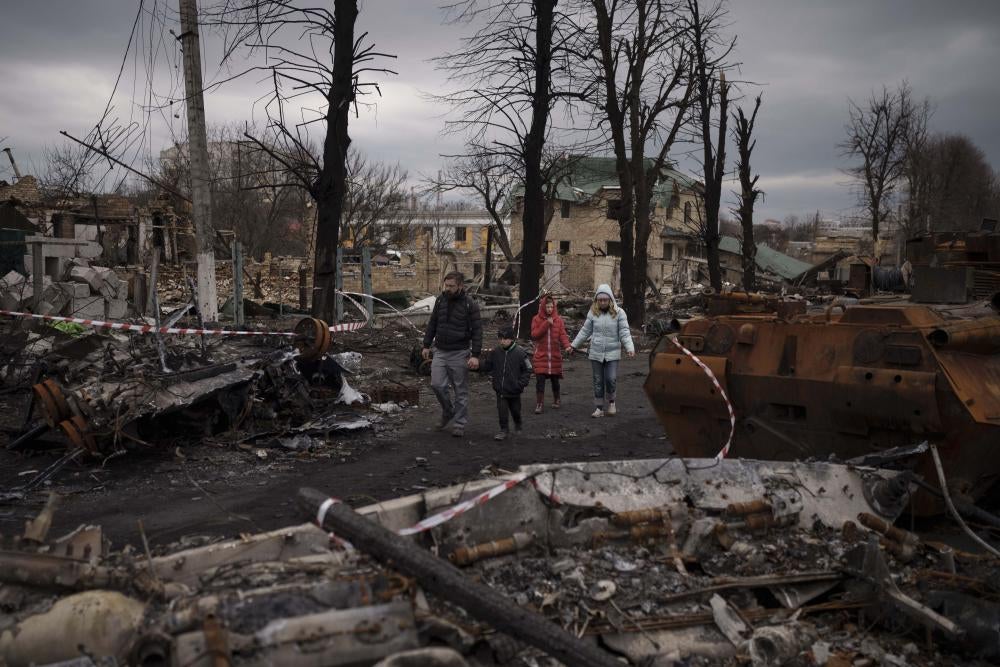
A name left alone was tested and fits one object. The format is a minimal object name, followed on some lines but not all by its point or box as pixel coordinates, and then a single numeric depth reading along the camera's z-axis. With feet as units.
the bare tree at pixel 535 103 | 54.19
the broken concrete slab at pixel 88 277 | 56.03
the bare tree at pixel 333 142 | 40.75
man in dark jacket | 30.19
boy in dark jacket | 30.37
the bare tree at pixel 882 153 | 112.47
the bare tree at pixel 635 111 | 71.46
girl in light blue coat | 34.42
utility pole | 41.68
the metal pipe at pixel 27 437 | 25.76
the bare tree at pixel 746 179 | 84.43
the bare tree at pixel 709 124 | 76.43
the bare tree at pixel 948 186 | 126.62
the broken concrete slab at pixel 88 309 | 51.65
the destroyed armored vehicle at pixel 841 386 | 17.48
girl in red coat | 36.14
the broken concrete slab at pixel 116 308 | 57.82
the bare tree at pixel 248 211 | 127.24
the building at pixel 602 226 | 156.87
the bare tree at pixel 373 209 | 128.96
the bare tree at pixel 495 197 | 115.44
